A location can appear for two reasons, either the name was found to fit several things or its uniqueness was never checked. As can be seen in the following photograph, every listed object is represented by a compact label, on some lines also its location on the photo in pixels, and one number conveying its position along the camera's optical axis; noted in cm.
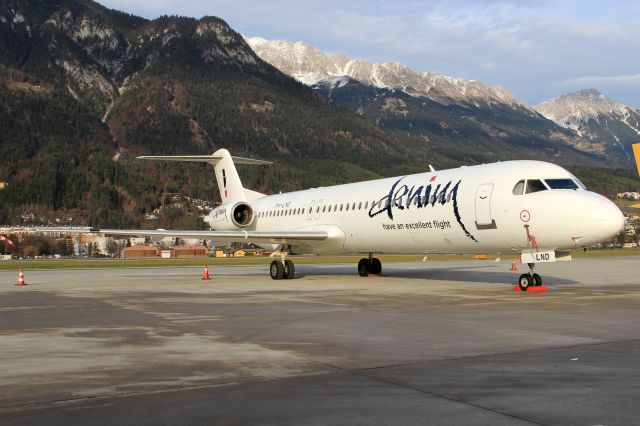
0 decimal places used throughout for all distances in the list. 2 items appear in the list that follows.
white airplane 1873
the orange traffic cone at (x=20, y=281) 2647
